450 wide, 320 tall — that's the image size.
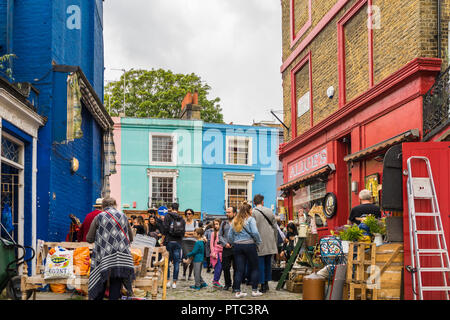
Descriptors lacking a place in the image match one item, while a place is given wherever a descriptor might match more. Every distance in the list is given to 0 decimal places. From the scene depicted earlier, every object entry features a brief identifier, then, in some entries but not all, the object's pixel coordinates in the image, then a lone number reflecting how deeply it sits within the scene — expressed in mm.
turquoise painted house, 32125
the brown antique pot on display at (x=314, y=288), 8875
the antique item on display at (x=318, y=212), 18178
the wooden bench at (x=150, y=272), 8742
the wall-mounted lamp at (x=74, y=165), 14340
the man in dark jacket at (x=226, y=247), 11641
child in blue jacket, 12273
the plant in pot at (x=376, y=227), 8770
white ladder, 7559
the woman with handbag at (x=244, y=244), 10766
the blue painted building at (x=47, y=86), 12188
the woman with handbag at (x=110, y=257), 7691
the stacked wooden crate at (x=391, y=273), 7980
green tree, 40750
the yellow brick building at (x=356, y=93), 12203
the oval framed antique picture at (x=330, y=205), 17109
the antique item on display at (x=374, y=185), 14005
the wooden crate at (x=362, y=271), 8047
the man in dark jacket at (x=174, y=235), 12461
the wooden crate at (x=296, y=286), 11398
